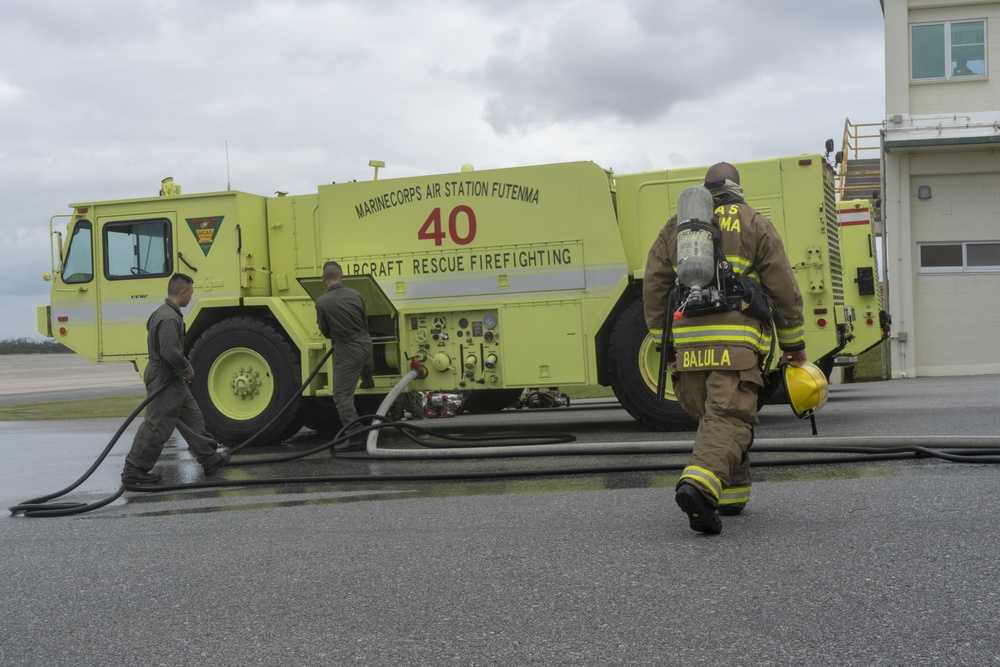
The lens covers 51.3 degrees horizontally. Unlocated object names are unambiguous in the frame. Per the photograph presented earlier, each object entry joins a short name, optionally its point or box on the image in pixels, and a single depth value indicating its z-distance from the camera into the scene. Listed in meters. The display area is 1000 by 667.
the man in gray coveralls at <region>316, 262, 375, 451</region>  10.20
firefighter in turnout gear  5.21
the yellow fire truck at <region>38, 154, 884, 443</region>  10.20
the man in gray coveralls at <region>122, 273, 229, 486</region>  8.34
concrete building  20.00
